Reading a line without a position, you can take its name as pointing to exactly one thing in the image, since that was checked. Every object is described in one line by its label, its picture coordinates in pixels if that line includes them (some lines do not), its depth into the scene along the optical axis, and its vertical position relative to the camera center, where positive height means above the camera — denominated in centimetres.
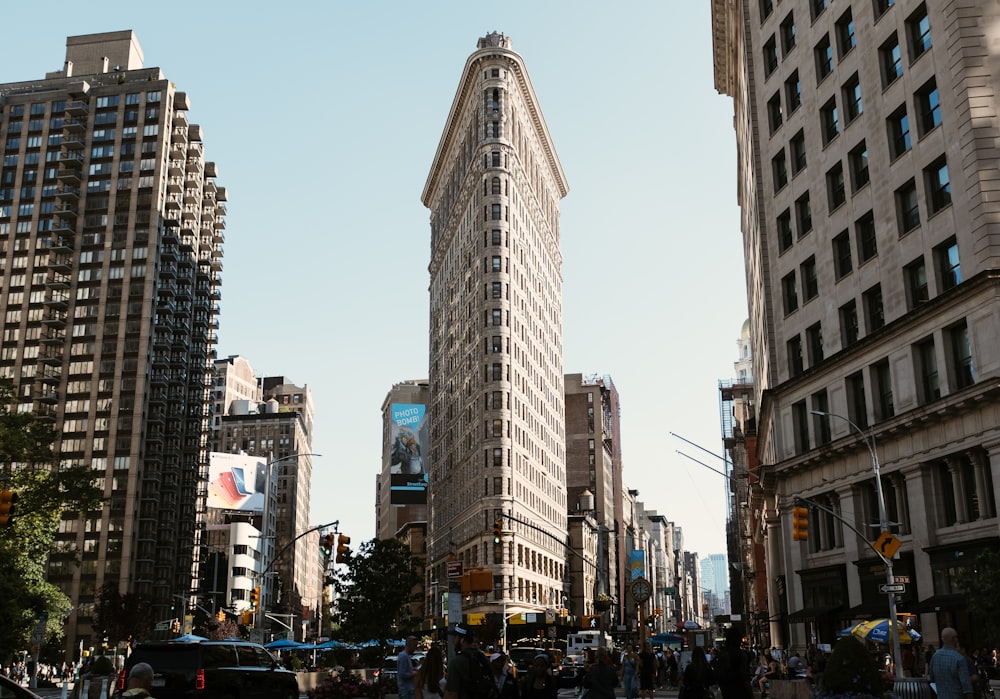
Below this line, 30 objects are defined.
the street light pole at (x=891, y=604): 3170 +4
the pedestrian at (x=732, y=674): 1659 -109
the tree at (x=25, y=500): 4506 +534
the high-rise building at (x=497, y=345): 11494 +3305
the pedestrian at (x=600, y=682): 1762 -126
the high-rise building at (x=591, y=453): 17975 +2743
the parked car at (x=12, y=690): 1066 -80
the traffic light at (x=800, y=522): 3325 +271
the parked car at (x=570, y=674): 4509 -292
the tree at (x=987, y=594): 3003 +30
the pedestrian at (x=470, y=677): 1509 -99
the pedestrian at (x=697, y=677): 1872 -128
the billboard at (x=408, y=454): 14700 +2258
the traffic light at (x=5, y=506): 2605 +271
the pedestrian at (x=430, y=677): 1712 -112
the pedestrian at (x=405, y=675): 2053 -130
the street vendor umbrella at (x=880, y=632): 3531 -94
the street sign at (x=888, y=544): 3284 +194
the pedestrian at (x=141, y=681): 1046 -70
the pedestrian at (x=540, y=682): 1722 -122
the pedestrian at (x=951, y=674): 1360 -91
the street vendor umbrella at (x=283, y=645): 5853 -195
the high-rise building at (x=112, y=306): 13112 +4120
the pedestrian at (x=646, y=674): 3353 -219
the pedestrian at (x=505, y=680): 1953 -138
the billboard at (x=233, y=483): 14462 +1813
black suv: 2048 -121
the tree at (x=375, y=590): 5609 +110
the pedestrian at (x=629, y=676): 2966 -201
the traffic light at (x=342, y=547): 4353 +270
